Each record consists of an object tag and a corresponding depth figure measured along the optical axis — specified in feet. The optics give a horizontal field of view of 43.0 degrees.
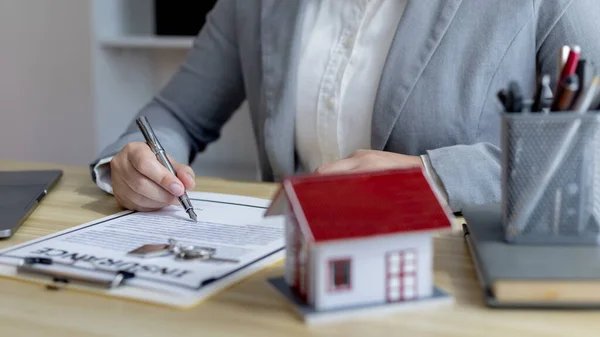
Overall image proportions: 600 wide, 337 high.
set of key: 2.28
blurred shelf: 6.82
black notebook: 1.87
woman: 3.06
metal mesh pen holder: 2.07
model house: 1.80
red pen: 2.09
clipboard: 2.02
